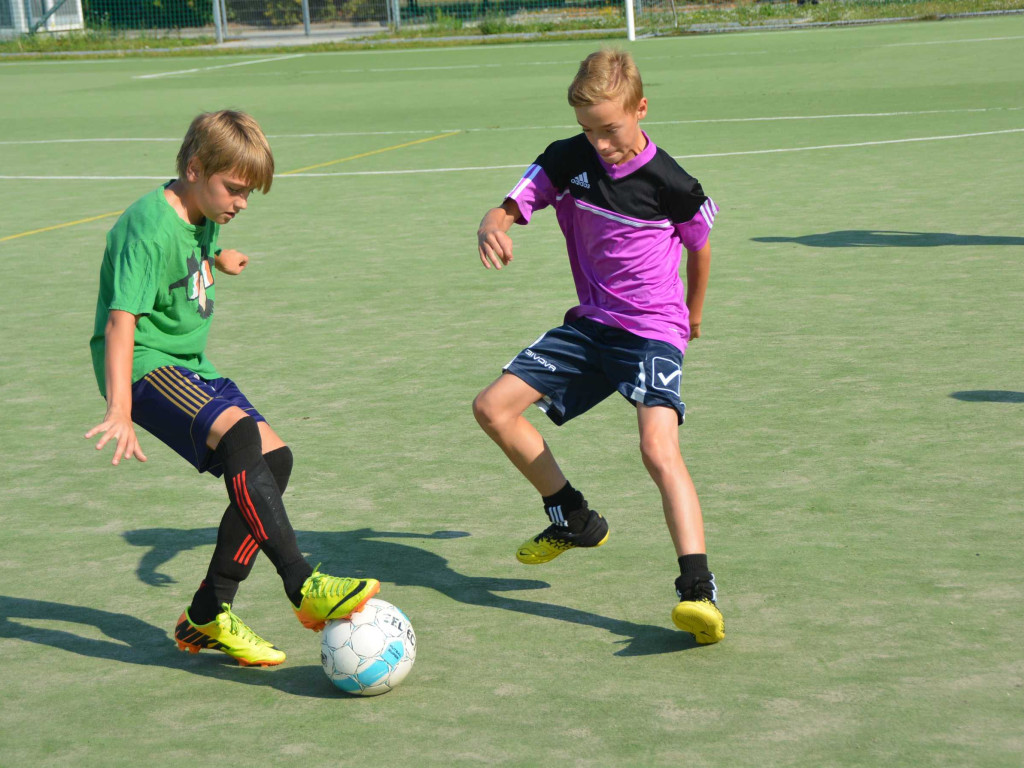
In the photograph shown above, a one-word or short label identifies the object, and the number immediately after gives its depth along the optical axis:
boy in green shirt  7.57
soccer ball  7.33
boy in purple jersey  8.47
